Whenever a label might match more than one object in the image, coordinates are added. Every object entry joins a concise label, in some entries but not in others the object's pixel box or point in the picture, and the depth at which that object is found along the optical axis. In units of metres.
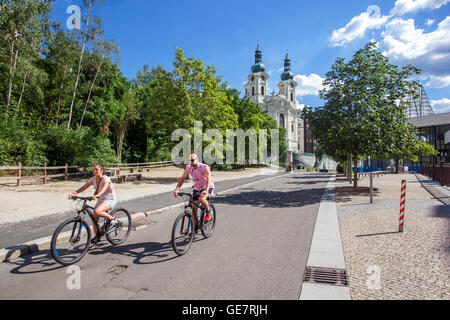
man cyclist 5.38
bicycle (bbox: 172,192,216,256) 4.72
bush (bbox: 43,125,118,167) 21.09
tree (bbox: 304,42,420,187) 12.69
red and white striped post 6.11
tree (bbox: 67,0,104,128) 23.39
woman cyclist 4.98
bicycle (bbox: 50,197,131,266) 4.26
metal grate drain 3.66
